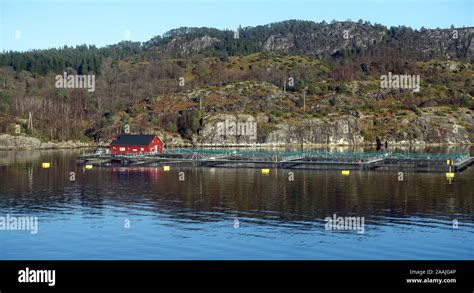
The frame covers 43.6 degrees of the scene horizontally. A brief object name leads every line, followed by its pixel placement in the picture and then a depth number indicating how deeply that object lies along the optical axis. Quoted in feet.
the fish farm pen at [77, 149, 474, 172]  352.49
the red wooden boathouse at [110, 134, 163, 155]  431.84
